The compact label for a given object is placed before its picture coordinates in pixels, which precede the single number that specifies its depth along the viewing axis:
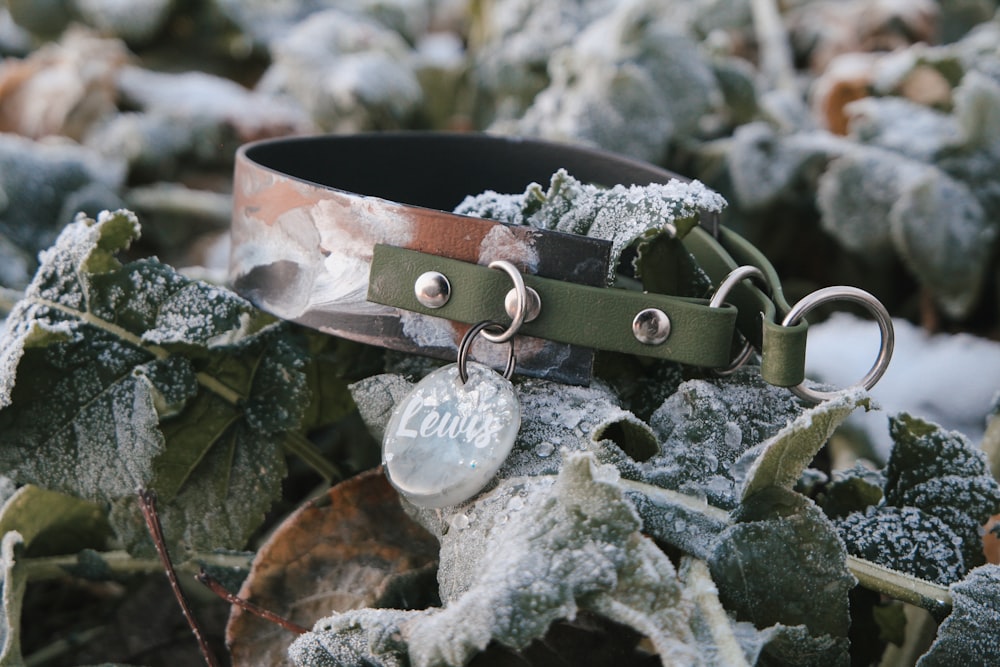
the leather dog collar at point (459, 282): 0.38
